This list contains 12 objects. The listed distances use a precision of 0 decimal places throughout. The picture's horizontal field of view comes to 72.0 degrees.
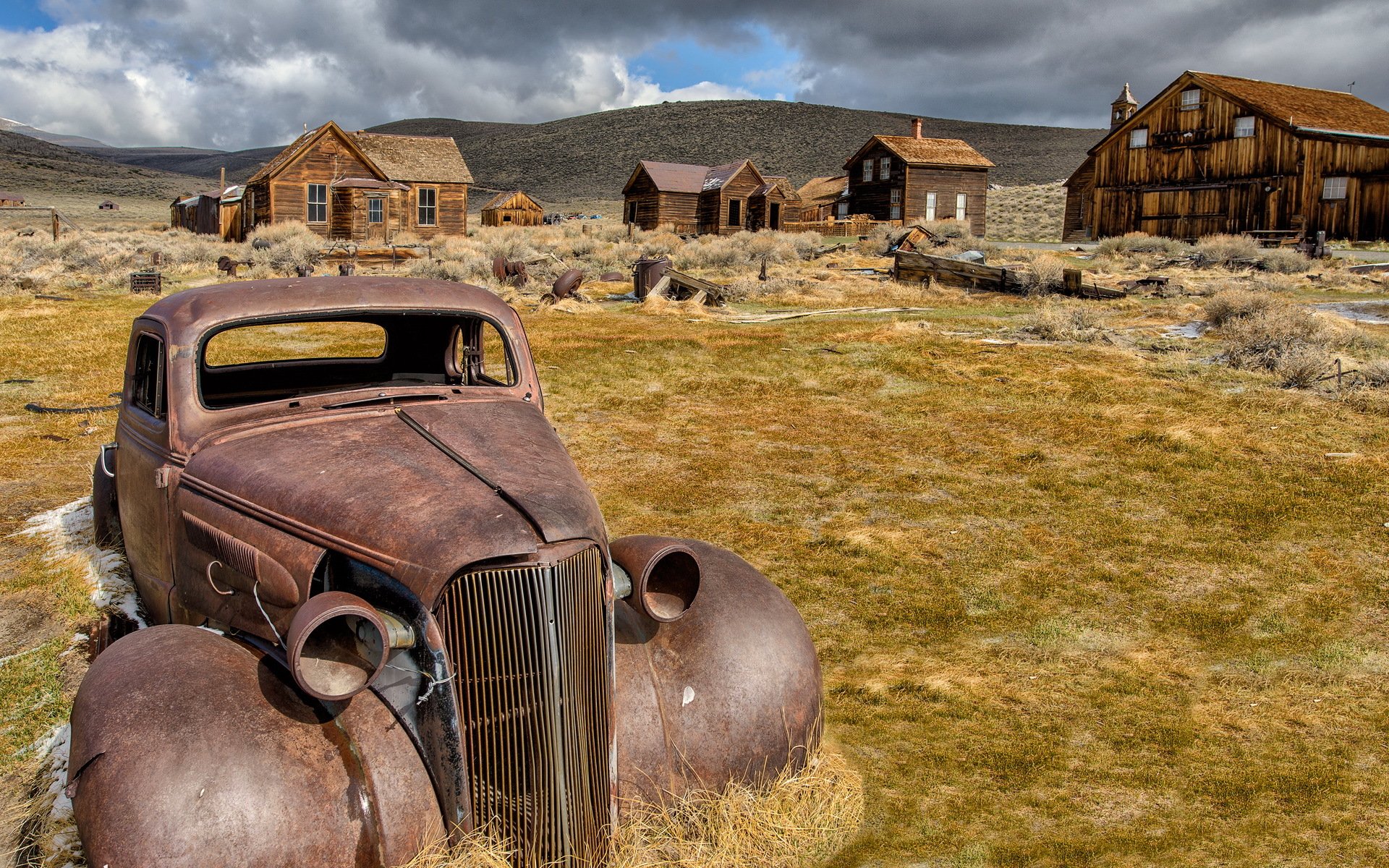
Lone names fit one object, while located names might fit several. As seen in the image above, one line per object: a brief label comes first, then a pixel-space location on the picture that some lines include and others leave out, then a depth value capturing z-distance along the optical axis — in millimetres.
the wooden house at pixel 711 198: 48969
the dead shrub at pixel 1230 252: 27577
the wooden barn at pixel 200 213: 43500
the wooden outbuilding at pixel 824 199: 54031
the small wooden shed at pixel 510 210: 57312
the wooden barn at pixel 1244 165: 35125
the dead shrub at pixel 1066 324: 14641
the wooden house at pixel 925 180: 47656
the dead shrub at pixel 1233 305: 14953
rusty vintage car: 2602
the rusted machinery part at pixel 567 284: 20438
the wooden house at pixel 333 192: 37031
